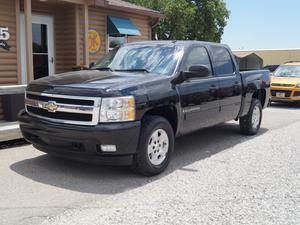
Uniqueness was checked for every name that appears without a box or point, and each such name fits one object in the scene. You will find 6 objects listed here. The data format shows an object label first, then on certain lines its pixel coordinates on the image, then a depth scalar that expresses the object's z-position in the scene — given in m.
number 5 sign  9.61
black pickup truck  5.13
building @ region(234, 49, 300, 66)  44.59
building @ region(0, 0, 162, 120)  9.75
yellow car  14.39
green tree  30.61
